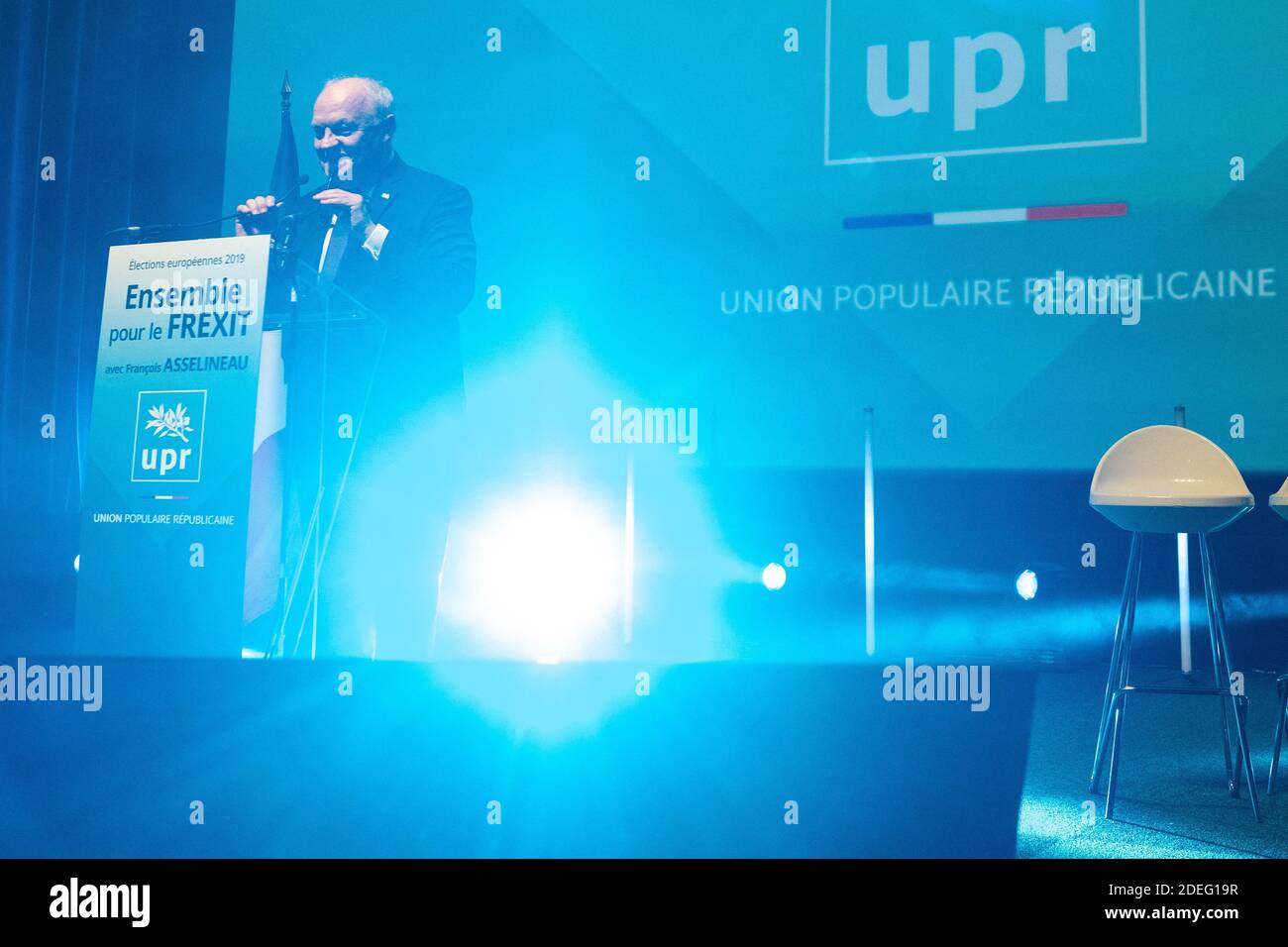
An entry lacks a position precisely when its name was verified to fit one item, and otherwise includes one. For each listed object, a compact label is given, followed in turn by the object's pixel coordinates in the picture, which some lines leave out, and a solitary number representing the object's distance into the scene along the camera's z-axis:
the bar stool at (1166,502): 2.48
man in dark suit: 3.22
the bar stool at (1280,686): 2.63
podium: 3.23
